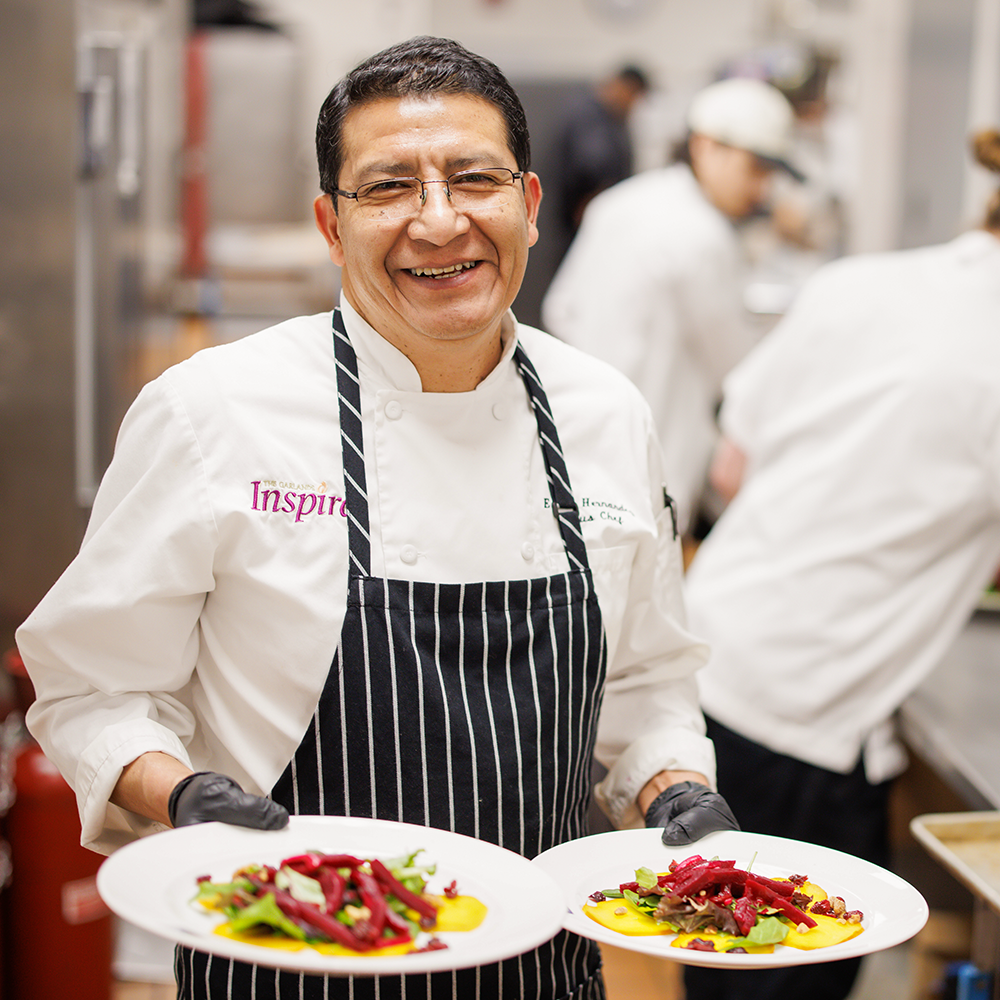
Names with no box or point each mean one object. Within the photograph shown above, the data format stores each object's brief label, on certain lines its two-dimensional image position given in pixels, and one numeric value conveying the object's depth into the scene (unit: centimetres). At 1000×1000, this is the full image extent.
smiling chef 132
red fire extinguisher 246
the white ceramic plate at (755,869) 113
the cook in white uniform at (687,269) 402
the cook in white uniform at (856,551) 224
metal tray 181
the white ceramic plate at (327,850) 98
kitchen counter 187
